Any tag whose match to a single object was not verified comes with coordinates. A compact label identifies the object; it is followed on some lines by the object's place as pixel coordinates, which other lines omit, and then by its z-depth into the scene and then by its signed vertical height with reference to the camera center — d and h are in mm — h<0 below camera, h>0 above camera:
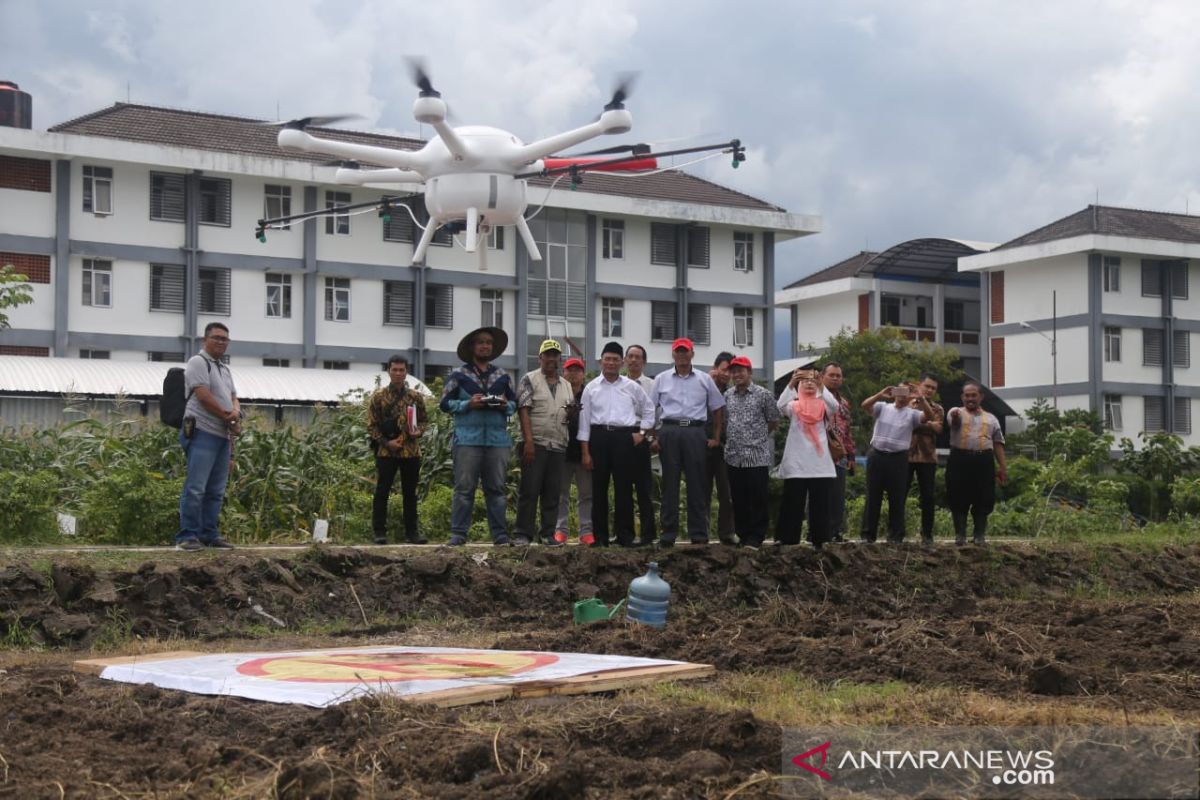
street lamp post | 58638 +3635
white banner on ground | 7188 -1192
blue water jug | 10422 -1105
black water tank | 47500 +10264
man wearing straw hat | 14203 +47
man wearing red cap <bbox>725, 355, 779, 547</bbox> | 14289 -164
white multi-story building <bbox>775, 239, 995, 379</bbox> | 66188 +6160
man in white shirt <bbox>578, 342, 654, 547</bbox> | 14078 +25
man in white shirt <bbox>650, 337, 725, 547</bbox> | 13977 +41
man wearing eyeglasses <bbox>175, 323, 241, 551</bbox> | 13547 +7
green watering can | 10648 -1206
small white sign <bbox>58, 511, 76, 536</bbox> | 15539 -879
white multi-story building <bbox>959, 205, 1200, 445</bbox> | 57688 +4489
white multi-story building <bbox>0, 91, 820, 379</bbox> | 45062 +5742
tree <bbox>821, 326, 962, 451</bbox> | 53969 +2632
